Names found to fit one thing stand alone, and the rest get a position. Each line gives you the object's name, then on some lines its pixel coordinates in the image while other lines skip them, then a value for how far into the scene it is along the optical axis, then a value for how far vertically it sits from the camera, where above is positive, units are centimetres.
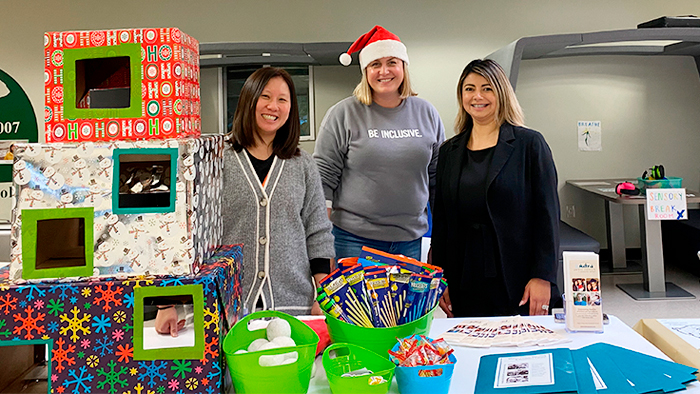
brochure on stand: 139 -23
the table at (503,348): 113 -34
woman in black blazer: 187 -1
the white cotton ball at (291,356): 106 -28
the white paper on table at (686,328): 129 -32
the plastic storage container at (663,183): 404 +16
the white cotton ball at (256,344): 111 -27
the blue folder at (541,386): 105 -35
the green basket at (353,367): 104 -32
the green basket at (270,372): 104 -31
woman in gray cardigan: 174 +5
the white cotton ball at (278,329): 118 -25
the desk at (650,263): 398 -44
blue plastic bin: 105 -33
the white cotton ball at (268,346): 108 -27
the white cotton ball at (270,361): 105 -29
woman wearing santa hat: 225 +25
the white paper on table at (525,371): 109 -35
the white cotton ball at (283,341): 112 -26
